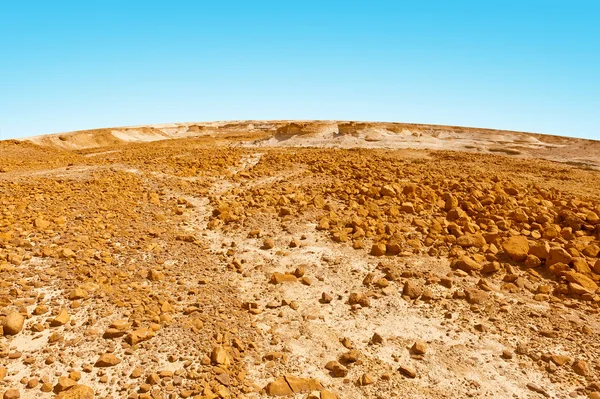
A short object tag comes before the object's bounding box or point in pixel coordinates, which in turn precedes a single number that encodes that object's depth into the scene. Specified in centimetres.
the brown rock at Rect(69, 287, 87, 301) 446
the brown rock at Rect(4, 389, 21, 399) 313
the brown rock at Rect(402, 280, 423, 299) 500
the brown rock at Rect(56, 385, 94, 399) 316
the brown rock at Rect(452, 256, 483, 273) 556
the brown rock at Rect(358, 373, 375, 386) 356
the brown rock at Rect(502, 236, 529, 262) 575
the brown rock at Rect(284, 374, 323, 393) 346
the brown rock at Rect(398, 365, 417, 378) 368
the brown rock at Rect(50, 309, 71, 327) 406
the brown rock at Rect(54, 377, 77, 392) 325
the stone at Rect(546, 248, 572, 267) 548
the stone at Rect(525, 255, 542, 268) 563
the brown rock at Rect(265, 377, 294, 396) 340
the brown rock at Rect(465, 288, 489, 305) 483
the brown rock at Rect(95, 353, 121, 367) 357
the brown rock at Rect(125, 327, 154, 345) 385
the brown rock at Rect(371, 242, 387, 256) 607
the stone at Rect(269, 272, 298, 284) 532
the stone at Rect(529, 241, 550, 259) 566
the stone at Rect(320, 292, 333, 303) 489
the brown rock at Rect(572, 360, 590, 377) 371
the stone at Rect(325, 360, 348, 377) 367
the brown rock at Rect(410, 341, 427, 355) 398
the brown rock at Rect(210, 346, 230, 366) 362
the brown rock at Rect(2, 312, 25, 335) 388
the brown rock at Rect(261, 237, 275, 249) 634
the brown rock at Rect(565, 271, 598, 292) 506
